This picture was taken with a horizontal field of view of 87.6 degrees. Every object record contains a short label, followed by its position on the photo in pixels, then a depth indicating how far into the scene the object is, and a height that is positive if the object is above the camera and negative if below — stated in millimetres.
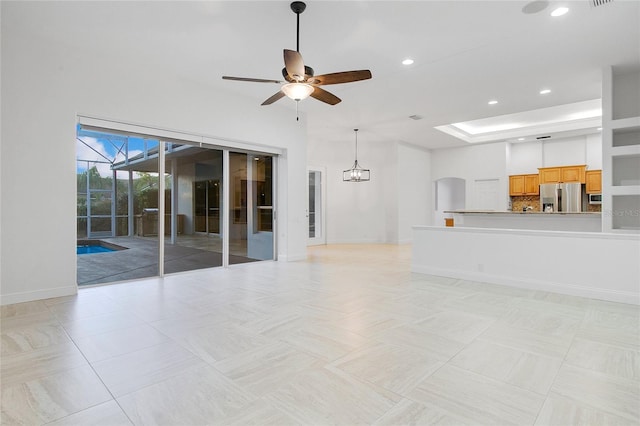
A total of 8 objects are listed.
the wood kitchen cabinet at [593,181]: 8320 +712
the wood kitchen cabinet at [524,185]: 9242 +698
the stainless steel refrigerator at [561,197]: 8406 +330
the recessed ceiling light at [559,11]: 3332 +2010
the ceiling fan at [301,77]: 3023 +1309
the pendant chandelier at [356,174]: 9125 +1050
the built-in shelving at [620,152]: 4621 +788
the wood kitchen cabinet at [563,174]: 8523 +934
